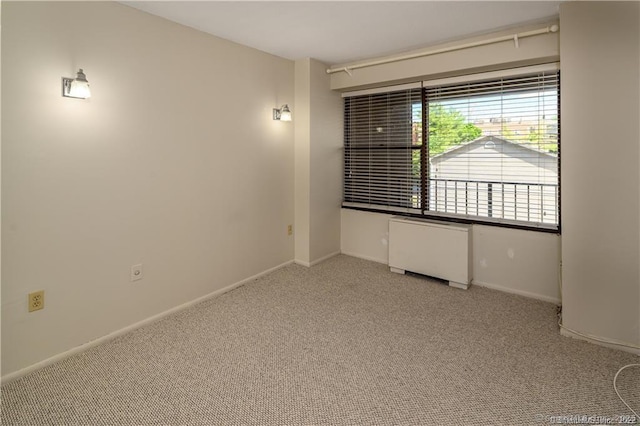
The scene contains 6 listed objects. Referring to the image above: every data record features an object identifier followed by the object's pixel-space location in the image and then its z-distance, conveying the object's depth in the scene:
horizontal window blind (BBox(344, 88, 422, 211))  4.03
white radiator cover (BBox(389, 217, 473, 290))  3.51
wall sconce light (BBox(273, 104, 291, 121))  3.77
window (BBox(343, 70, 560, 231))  3.22
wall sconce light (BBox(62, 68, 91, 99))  2.19
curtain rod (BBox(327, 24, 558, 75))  2.88
